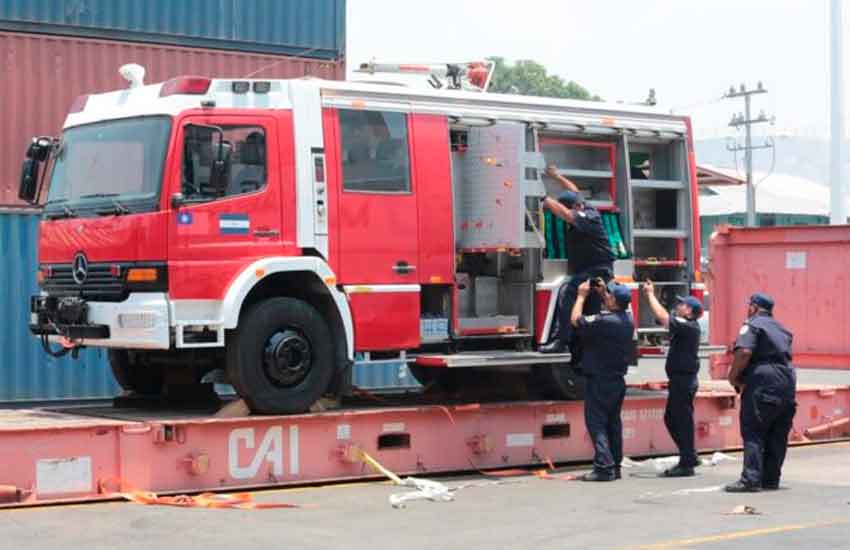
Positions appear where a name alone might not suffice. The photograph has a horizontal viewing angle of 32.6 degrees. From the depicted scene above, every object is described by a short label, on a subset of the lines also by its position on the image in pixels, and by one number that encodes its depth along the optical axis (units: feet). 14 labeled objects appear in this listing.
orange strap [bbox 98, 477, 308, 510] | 34.55
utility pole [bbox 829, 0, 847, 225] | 80.89
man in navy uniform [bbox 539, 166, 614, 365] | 42.01
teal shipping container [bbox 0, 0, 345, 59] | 54.65
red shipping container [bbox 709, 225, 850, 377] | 55.62
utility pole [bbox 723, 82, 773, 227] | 213.25
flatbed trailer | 33.96
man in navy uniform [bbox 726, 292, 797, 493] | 38.52
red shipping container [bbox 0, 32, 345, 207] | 53.83
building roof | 230.68
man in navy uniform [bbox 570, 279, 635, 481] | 40.34
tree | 321.32
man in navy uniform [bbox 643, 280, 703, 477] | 41.83
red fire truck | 36.70
